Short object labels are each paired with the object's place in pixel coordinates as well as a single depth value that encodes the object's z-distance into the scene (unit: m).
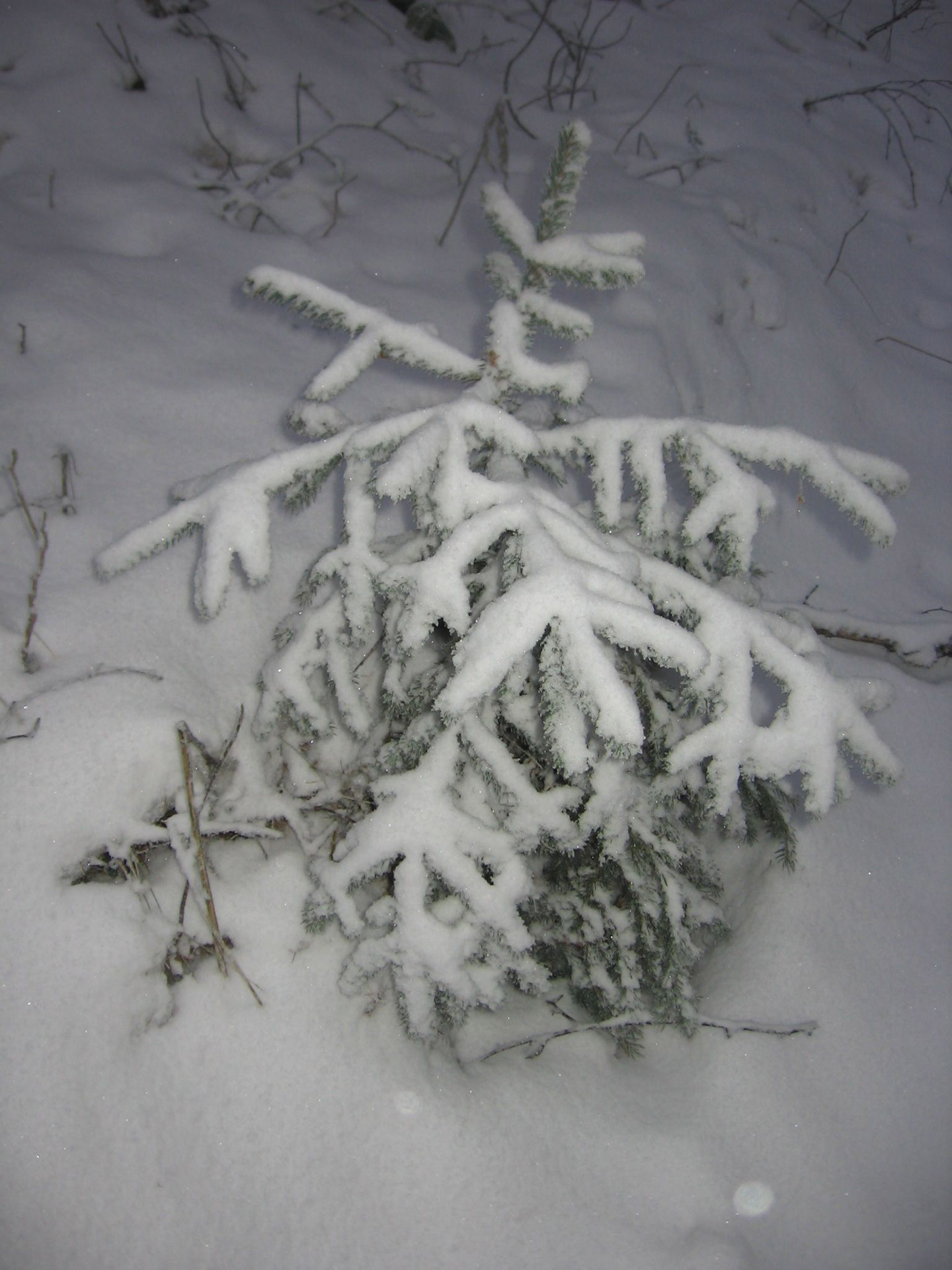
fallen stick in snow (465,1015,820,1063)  1.46
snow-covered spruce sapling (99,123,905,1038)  1.07
